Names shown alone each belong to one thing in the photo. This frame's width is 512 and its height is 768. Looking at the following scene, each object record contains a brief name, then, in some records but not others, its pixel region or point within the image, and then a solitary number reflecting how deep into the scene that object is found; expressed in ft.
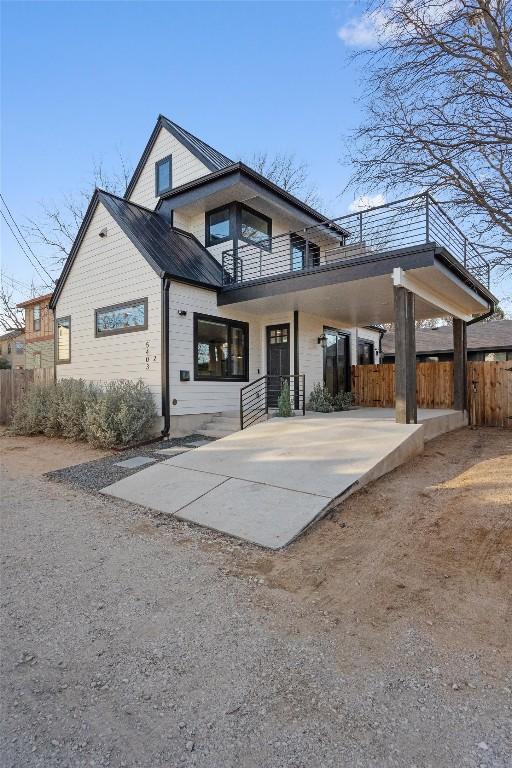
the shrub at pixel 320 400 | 37.65
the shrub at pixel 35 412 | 34.04
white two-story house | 31.35
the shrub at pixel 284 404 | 32.86
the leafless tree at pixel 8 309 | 77.36
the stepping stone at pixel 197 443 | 28.73
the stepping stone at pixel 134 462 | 23.47
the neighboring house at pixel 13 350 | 112.79
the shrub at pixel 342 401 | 40.55
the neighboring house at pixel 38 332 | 69.72
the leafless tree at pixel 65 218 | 69.15
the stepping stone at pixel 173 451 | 26.21
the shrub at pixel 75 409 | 31.12
